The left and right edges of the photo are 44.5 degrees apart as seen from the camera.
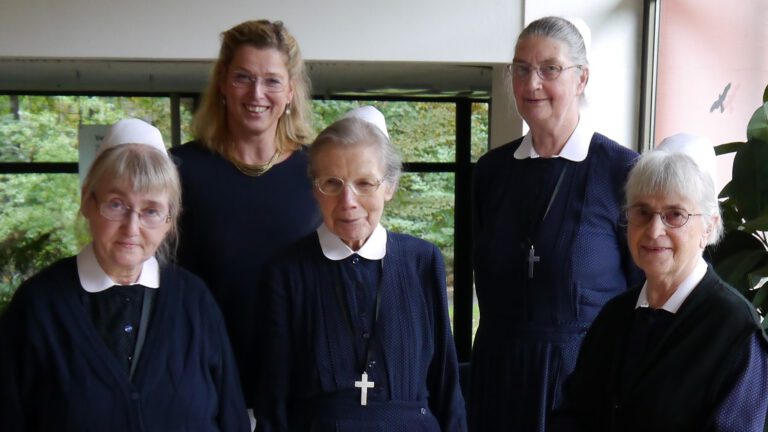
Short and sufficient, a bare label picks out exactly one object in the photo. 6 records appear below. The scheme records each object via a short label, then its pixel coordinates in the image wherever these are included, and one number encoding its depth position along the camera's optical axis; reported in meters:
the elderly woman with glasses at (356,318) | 2.31
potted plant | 3.29
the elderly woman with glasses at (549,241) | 2.69
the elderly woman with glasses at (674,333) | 1.92
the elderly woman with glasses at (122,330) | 2.13
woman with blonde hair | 2.68
